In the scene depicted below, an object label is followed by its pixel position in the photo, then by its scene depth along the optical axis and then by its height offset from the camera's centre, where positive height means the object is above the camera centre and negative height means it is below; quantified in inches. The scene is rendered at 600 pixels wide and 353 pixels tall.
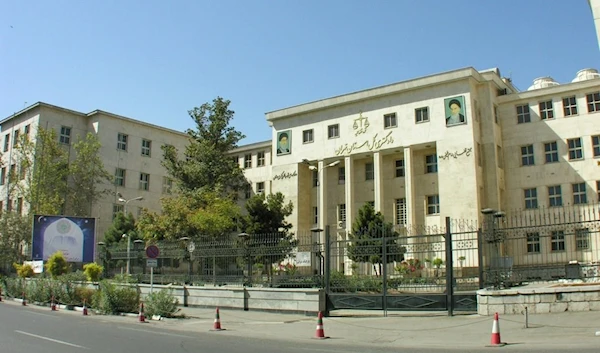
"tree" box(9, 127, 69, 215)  1598.2 +258.4
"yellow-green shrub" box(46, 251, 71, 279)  1062.4 -22.2
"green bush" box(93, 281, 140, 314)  759.1 -66.7
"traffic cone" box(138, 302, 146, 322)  679.7 -81.6
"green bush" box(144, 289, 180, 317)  698.8 -69.2
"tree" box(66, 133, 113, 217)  1728.6 +265.8
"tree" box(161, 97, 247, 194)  1727.4 +320.5
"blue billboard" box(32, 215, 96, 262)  1157.7 +38.2
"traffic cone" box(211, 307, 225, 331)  591.8 -82.2
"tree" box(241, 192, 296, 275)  1444.4 +103.1
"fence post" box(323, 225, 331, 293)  705.0 -9.0
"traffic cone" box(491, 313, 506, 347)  424.2 -70.9
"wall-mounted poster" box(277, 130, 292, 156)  1831.2 +384.8
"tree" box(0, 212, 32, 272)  1555.1 +63.6
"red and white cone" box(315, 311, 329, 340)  512.4 -78.4
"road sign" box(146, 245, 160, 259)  793.6 +1.4
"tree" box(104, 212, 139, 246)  1722.4 +84.7
